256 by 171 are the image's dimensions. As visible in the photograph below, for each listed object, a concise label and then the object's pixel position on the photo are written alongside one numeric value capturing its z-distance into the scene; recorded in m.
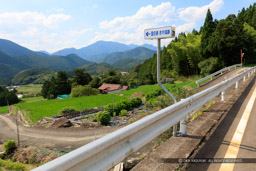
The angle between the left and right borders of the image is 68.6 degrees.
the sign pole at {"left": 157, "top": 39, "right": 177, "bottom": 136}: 3.44
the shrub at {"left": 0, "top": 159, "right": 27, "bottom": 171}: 5.54
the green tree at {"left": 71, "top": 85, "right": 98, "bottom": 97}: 53.11
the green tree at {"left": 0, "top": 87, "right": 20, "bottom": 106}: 68.12
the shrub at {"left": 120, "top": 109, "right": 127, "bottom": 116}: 17.36
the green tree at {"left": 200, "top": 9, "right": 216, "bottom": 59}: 35.88
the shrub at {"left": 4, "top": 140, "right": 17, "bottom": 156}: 8.28
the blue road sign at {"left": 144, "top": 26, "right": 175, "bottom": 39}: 3.33
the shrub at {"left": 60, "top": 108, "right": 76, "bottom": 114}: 21.91
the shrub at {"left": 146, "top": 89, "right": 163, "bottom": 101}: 25.47
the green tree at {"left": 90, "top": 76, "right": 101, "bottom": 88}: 77.28
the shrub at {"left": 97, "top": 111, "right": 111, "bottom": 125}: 13.62
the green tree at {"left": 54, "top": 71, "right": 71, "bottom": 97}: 70.19
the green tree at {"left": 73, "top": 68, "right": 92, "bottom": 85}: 73.06
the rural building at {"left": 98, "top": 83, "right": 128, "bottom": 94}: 69.01
